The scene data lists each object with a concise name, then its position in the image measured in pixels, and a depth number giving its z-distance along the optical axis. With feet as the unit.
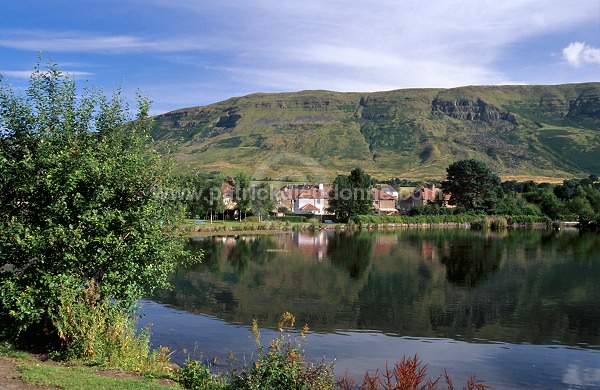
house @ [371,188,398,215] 429.79
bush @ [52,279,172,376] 43.19
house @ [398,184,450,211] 433.11
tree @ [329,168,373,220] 326.24
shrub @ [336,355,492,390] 32.76
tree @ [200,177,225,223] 280.31
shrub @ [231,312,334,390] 37.70
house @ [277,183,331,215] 411.75
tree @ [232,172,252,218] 293.02
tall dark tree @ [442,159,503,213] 361.06
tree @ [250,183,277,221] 297.33
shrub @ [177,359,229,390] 41.17
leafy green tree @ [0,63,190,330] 44.65
